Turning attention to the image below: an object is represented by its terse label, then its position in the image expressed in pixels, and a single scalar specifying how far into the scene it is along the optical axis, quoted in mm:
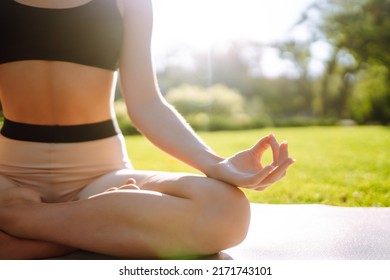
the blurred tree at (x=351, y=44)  17516
